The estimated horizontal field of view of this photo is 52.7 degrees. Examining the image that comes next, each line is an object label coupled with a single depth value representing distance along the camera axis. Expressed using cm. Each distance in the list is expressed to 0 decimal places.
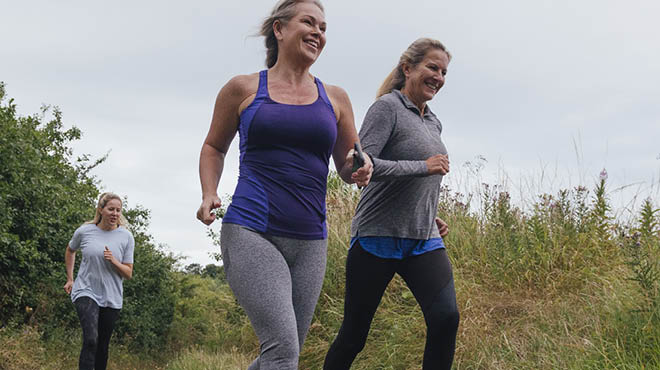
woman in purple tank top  262
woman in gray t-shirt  596
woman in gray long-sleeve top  346
